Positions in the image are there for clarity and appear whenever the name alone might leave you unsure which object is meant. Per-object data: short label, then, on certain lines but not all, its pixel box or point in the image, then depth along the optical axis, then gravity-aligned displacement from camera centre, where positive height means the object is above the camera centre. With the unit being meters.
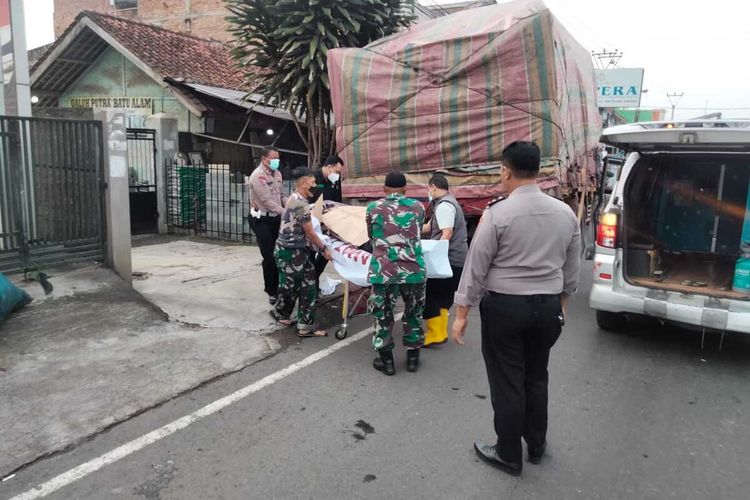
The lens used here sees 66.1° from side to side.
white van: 4.76 -0.57
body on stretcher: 5.04 -0.82
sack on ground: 5.13 -1.28
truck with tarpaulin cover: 6.42 +0.81
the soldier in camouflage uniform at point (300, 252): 5.30 -0.80
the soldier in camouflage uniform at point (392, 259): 4.52 -0.71
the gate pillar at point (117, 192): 6.62 -0.36
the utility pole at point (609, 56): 47.31 +9.72
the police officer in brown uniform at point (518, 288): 3.03 -0.62
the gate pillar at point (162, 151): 11.40 +0.23
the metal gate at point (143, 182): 11.23 -0.40
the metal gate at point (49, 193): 5.95 -0.36
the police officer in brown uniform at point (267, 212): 6.55 -0.53
